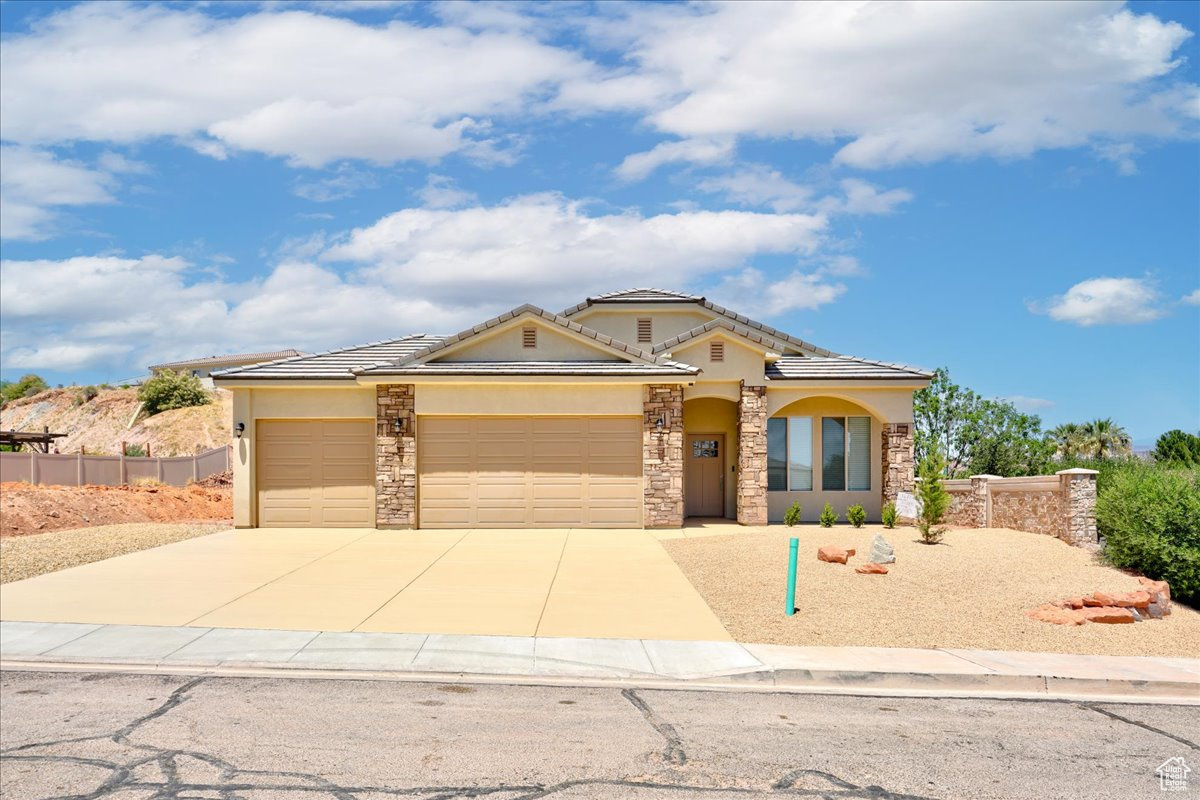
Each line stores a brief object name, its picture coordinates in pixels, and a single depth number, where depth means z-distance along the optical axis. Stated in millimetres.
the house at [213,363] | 72438
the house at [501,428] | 20531
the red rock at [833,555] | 14805
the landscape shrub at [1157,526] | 13703
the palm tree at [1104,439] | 42031
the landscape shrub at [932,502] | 17297
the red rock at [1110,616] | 11945
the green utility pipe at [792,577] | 12133
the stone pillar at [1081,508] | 17281
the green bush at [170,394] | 60125
